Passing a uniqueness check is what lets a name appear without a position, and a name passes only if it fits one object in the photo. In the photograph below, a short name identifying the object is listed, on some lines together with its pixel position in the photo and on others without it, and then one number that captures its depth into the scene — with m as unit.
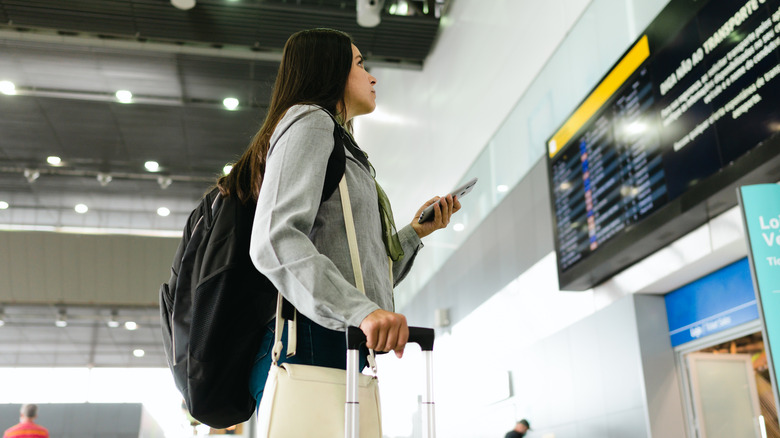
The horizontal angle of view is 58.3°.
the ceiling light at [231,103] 10.98
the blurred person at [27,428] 8.30
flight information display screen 2.96
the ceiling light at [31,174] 13.27
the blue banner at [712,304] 3.60
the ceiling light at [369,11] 7.89
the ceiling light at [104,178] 13.54
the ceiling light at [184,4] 7.80
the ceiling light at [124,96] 10.52
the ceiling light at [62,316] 17.91
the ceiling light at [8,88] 10.23
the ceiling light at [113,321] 18.30
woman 1.03
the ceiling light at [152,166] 13.38
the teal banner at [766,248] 2.04
